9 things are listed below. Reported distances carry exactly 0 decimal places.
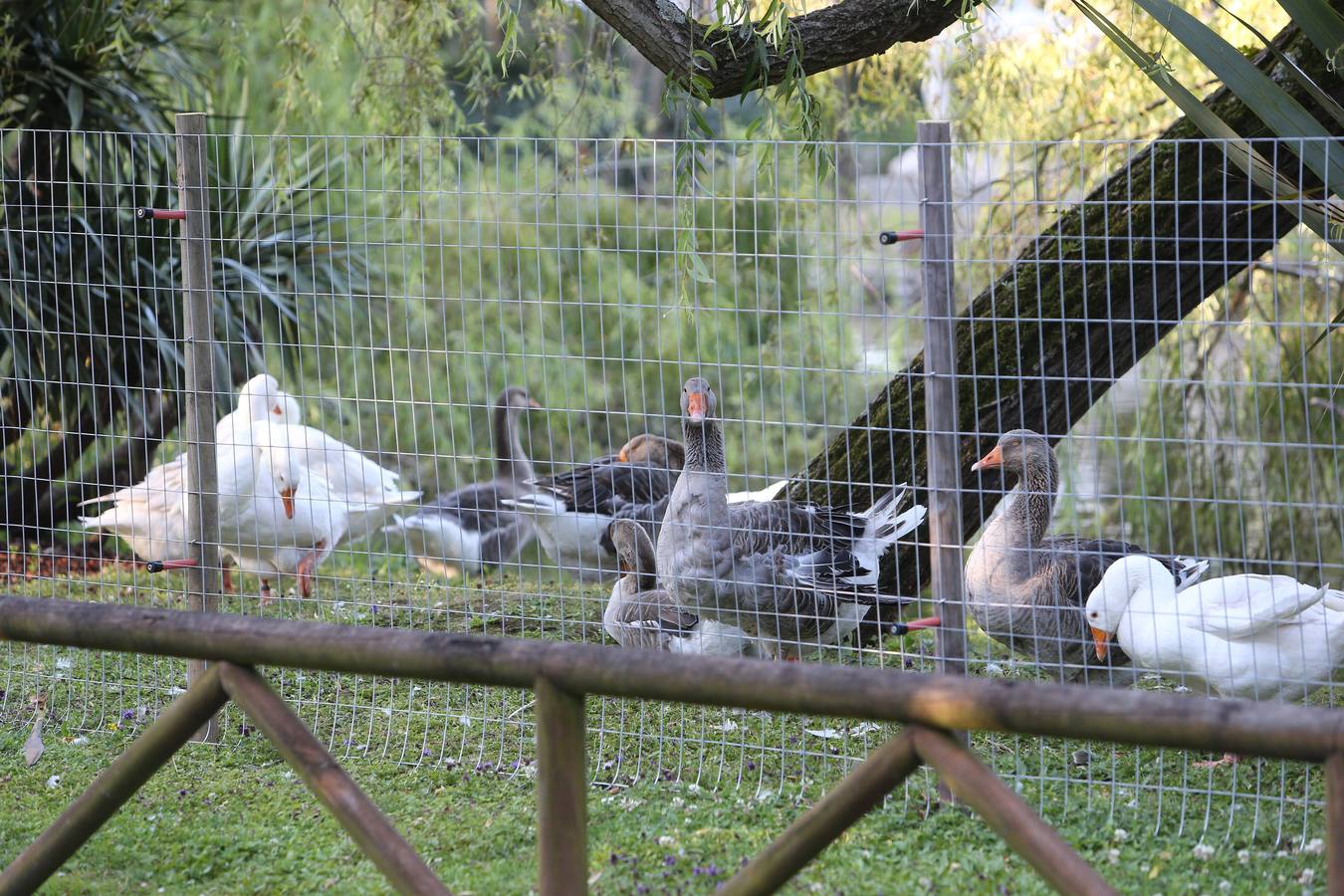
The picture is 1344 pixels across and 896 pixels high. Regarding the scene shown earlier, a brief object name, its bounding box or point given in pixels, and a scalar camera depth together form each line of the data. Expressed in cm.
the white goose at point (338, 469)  1417
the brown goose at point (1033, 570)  954
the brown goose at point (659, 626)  1076
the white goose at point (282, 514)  1341
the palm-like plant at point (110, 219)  1573
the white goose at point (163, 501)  1323
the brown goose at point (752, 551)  962
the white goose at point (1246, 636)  824
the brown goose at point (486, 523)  1687
